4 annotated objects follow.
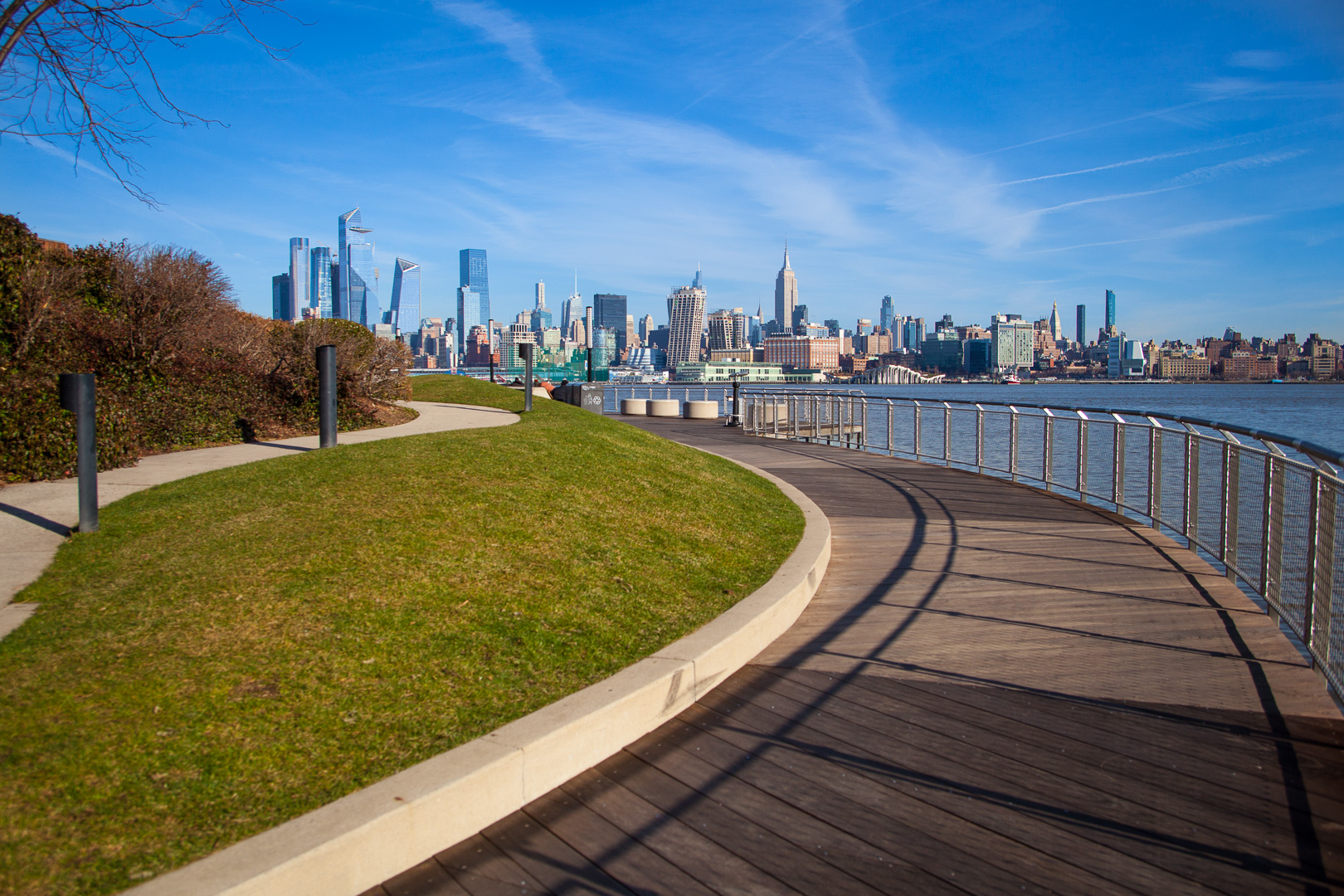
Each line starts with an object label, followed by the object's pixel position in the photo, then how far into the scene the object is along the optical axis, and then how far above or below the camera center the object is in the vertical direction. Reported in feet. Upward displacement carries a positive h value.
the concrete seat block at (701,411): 92.22 -0.69
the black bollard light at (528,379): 53.87 +1.55
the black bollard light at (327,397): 33.42 +0.18
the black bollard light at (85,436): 19.48 -0.91
